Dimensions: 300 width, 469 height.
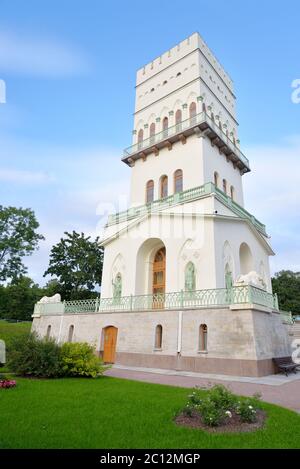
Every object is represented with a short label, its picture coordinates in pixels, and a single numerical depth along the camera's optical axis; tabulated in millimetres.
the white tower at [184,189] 18625
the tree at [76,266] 33094
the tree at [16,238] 30812
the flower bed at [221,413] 5512
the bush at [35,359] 10961
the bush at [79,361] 11316
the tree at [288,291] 45031
